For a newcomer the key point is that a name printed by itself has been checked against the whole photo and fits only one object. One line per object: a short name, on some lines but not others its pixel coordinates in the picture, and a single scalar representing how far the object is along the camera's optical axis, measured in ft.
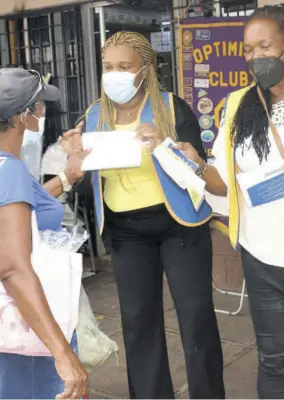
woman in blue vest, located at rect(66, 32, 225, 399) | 9.34
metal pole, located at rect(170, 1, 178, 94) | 17.46
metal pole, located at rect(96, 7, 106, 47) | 18.61
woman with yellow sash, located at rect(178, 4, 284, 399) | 7.70
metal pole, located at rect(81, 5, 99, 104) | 18.86
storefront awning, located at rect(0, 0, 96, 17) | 16.30
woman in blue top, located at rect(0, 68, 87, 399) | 5.84
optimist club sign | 14.83
